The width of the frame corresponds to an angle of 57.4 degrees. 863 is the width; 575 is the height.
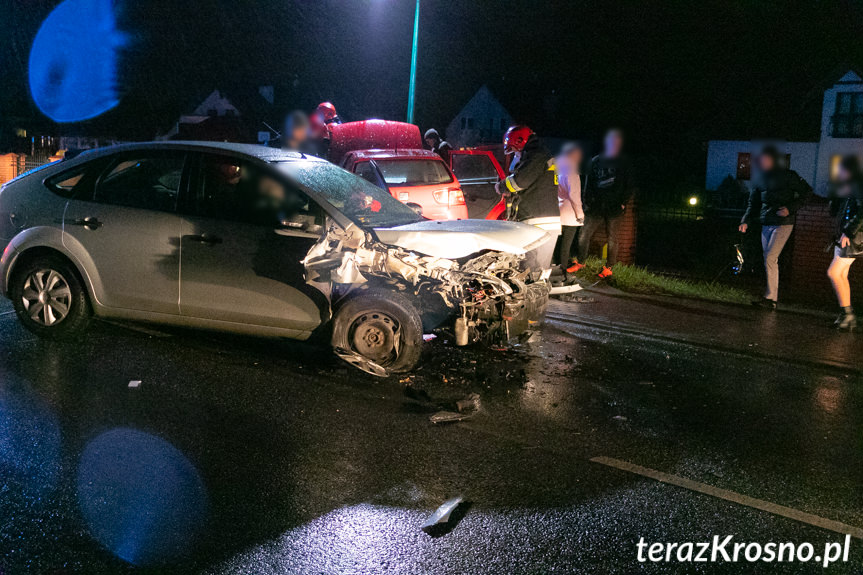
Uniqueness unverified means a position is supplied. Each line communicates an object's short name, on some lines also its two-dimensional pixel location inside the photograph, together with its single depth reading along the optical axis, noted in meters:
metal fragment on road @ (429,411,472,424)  5.20
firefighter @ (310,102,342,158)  13.04
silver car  5.89
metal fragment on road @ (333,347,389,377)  5.95
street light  20.93
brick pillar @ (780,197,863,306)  10.70
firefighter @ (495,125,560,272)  9.24
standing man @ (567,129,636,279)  10.59
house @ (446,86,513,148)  52.94
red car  11.37
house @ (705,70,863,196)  37.72
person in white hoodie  9.96
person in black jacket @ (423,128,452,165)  15.18
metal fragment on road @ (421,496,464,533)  3.73
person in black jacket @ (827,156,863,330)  8.18
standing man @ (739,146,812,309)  9.30
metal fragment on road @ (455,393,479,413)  5.37
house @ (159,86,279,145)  34.77
